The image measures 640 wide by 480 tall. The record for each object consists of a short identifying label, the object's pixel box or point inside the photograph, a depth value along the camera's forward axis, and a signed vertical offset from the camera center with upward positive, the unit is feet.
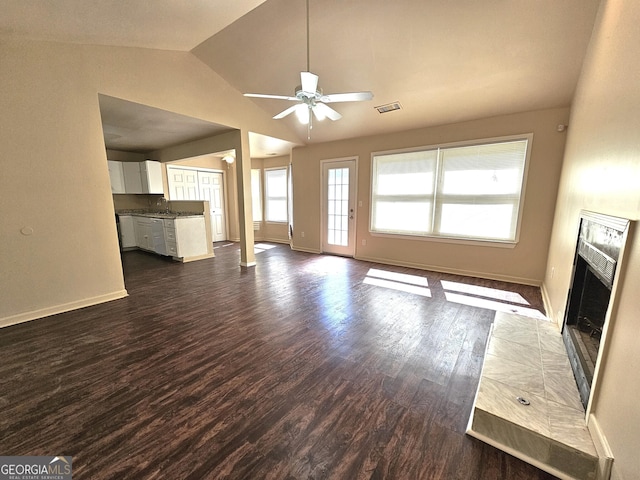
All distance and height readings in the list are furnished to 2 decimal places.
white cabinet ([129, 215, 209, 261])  16.61 -2.57
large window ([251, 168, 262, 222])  24.61 +0.20
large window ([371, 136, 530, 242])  12.51 +0.39
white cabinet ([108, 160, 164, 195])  19.61 +1.69
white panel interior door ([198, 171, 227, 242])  23.54 +0.11
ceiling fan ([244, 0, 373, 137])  7.71 +3.26
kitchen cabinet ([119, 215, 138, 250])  20.17 -2.72
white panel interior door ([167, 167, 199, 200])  21.48 +1.29
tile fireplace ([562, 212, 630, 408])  4.42 -2.15
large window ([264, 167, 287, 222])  23.24 +0.37
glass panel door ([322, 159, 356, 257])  17.61 -0.59
